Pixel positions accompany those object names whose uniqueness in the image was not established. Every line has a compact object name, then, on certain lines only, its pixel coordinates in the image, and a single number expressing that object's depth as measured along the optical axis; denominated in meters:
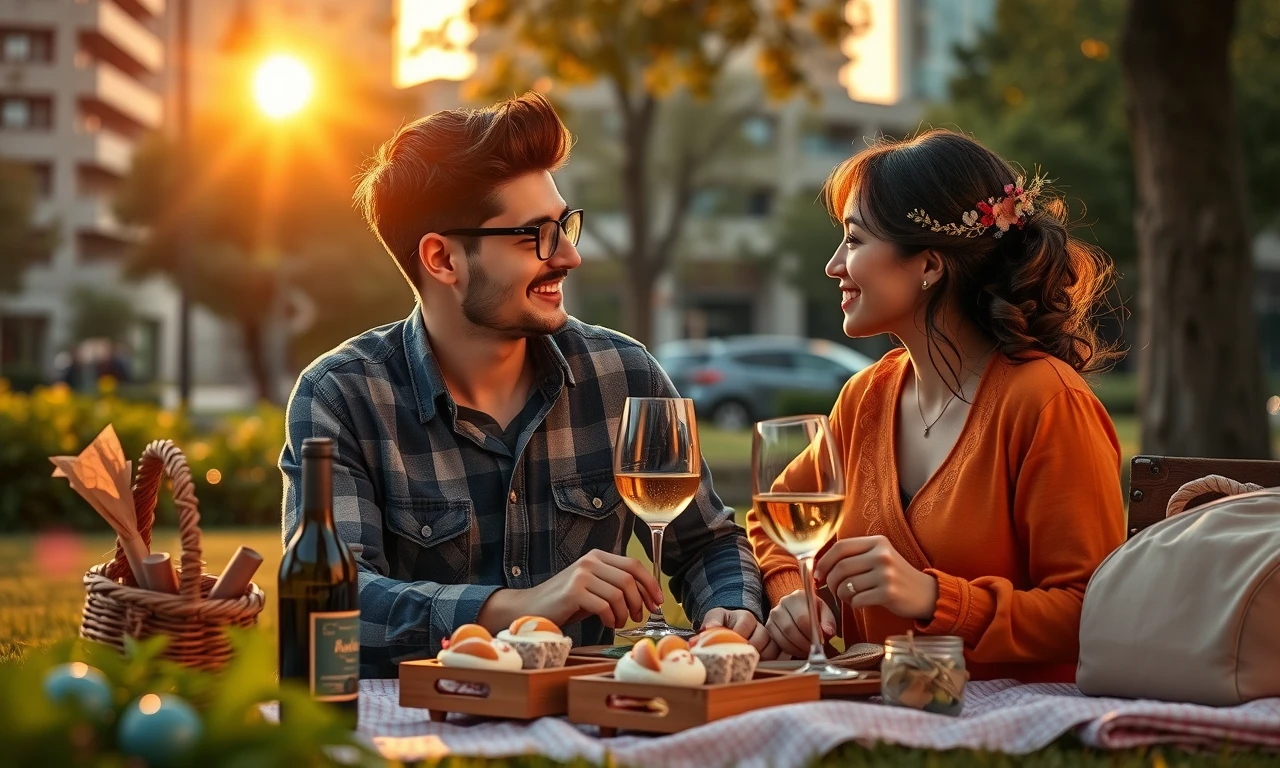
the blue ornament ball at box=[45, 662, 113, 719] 1.73
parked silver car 28.44
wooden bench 3.16
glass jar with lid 2.39
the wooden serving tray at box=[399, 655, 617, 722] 2.38
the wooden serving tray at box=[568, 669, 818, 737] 2.26
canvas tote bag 2.48
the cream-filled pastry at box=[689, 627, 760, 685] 2.32
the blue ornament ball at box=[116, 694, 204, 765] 1.65
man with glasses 3.40
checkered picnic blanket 2.18
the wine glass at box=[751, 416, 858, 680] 2.42
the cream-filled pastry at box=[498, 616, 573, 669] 2.42
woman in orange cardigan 3.02
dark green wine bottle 2.18
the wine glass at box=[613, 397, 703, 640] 2.63
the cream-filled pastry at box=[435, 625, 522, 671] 2.39
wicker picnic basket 2.48
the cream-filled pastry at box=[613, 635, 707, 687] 2.28
